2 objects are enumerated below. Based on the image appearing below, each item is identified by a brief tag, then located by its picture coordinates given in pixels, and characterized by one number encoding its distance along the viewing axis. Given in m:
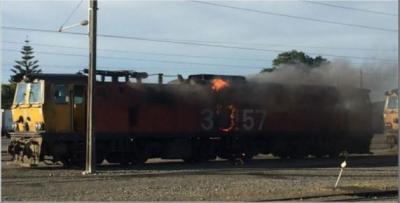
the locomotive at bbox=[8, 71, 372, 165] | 22.55
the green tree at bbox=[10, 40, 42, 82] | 97.25
